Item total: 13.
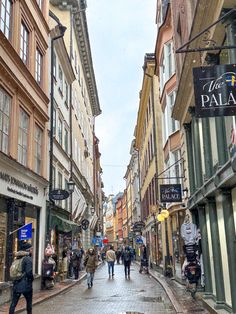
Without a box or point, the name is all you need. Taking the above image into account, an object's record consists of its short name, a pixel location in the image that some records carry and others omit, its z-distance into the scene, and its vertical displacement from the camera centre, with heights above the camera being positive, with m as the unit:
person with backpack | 7.95 -0.72
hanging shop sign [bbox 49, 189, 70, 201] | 15.24 +2.13
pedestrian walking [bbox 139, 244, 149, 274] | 22.19 -1.21
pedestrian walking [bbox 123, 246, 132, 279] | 20.74 -0.98
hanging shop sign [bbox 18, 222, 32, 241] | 11.15 +0.40
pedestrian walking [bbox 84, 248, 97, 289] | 15.41 -0.96
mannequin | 11.29 +0.27
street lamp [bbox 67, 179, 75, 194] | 18.43 +3.01
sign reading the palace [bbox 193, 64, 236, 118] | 5.80 +2.50
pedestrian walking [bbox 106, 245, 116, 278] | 20.57 -0.83
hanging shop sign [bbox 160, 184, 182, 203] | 15.00 +1.99
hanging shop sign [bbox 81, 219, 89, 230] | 23.79 +1.23
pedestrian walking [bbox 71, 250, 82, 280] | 19.37 -1.12
